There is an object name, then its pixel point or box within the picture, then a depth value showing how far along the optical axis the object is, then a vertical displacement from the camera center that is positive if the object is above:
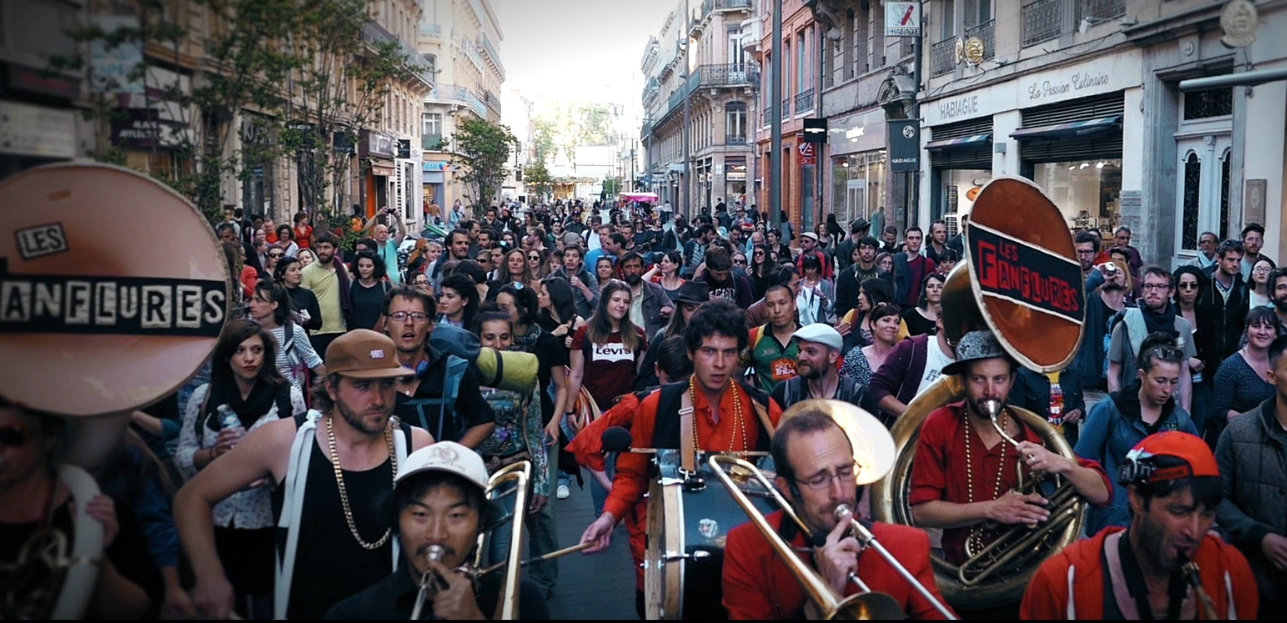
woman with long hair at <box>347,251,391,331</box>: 10.65 -0.61
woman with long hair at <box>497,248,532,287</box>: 11.31 -0.44
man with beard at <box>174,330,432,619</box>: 3.56 -0.77
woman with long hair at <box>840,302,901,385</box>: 7.19 -0.76
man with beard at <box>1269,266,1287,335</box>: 8.04 -0.51
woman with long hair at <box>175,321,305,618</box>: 4.17 -0.83
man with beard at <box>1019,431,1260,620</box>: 3.16 -0.93
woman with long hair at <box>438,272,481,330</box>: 7.92 -0.53
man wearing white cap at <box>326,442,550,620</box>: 3.21 -0.85
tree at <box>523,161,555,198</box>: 84.69 +3.20
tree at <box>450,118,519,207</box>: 41.06 +2.51
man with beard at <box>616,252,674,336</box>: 10.05 -0.68
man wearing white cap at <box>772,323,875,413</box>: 6.18 -0.79
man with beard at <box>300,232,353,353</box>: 10.38 -0.62
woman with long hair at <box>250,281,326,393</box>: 7.28 -0.65
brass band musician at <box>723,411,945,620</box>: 3.03 -0.85
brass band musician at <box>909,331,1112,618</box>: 3.96 -0.87
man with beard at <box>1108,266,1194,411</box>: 8.17 -0.75
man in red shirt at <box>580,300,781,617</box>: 4.77 -0.78
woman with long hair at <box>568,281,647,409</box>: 8.00 -0.89
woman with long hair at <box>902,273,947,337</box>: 8.47 -0.68
